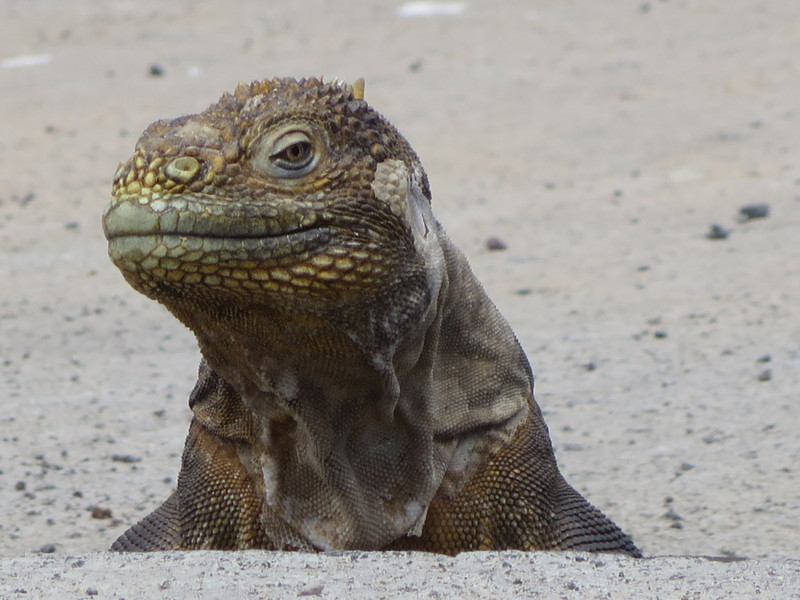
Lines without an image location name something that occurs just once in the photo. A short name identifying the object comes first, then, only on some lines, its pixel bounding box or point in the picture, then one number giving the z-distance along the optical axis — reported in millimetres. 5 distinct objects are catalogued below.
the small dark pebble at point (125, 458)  15687
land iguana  8734
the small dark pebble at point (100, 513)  13875
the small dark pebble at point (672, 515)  14031
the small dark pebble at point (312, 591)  8211
